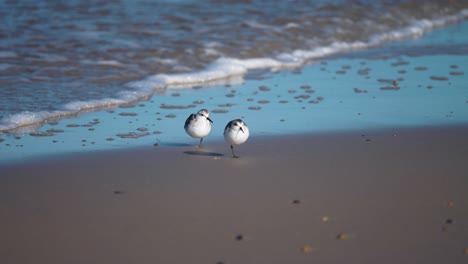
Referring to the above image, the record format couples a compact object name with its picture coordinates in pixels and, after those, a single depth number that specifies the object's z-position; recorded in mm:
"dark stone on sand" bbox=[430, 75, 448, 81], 20391
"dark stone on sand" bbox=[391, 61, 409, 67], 23097
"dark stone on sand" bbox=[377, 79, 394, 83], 20469
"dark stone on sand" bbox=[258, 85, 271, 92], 19828
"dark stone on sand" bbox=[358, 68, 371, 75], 21891
